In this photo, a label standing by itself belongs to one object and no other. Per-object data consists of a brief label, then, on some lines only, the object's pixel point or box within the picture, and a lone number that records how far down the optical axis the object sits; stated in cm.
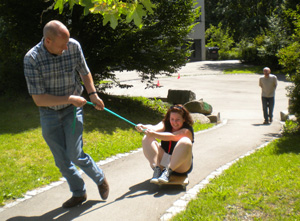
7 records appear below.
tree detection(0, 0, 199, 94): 1185
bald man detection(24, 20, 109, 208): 414
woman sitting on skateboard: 532
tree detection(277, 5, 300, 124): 979
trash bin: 5362
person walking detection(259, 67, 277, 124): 1321
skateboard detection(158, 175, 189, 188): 530
